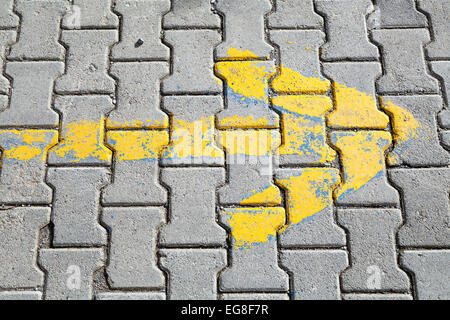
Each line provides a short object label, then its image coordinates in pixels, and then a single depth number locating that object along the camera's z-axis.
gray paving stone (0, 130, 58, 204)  2.25
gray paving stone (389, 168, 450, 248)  2.16
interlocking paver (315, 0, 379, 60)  2.54
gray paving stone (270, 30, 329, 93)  2.46
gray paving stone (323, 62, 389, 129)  2.38
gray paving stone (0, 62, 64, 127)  2.40
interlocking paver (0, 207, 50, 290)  2.11
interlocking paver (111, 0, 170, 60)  2.55
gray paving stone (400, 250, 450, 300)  2.08
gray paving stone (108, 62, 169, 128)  2.39
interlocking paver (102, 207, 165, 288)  2.11
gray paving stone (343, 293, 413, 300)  2.07
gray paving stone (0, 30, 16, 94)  2.49
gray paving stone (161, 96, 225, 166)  2.31
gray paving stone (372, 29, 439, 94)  2.45
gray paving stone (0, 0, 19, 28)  2.65
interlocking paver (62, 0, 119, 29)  2.64
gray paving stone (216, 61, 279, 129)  2.38
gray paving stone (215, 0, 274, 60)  2.55
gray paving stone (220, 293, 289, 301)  2.09
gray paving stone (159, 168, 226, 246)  2.17
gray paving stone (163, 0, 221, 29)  2.64
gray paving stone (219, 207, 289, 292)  2.10
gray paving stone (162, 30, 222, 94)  2.46
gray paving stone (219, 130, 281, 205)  2.24
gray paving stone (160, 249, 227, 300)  2.09
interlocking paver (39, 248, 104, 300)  2.09
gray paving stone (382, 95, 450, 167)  2.30
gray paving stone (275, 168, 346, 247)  2.16
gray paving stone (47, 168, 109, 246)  2.17
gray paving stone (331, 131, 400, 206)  2.23
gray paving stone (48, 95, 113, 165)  2.32
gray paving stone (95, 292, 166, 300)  2.09
